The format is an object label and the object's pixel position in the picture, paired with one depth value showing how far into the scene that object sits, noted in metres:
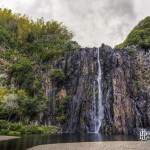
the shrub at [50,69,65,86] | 38.33
